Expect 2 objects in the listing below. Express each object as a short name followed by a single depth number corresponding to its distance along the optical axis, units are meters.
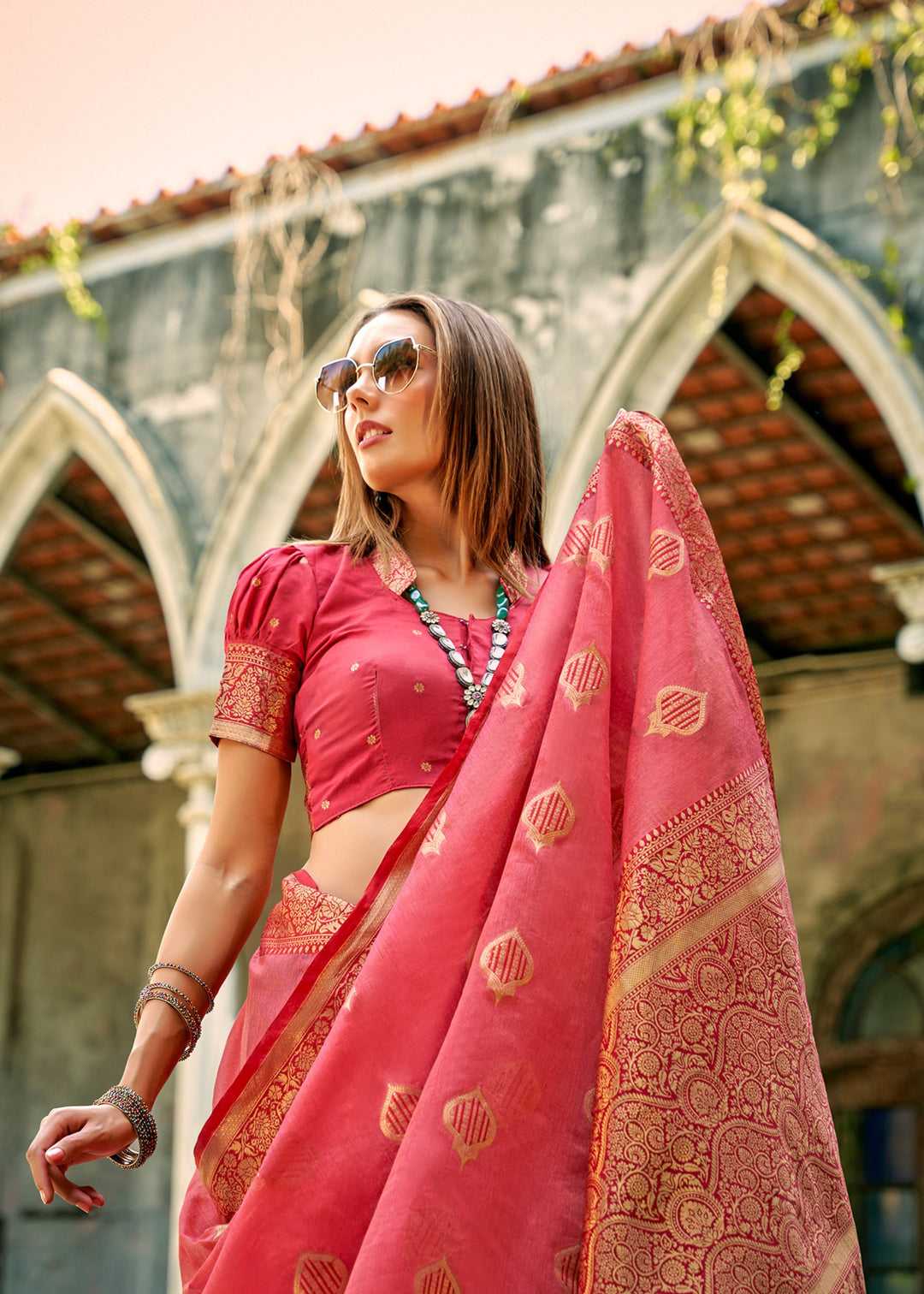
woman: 1.25
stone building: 5.97
